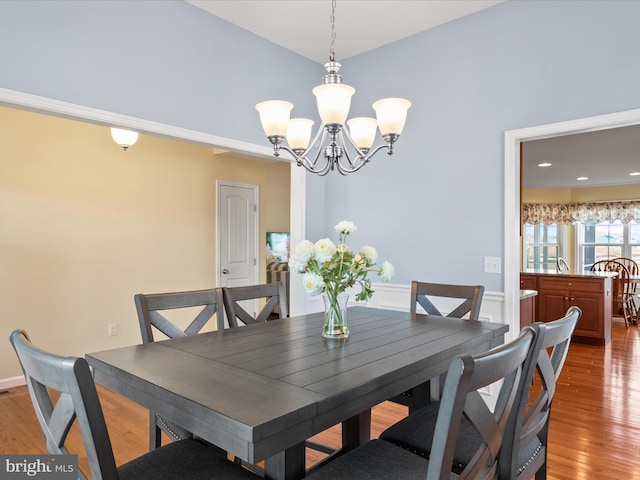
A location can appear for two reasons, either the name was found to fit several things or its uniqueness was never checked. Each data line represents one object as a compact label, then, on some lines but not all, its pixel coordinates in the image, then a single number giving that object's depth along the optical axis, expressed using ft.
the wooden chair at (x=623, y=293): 22.29
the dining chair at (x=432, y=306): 7.00
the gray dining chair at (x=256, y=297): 7.59
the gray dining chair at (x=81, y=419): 3.18
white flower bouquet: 5.89
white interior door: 17.93
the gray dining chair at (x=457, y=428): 3.03
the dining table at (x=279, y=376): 3.49
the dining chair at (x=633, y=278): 23.99
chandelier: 6.63
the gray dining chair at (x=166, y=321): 5.96
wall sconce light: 11.97
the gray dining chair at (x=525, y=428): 4.25
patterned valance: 28.04
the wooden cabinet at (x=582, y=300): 17.71
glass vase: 6.14
